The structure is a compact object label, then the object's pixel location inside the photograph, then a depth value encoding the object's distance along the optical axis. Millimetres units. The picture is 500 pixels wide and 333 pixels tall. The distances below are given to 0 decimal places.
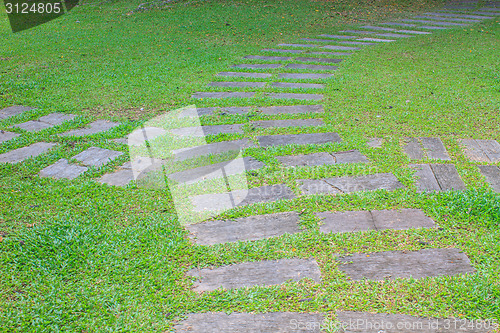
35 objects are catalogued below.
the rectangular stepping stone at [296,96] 4879
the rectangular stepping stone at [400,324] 1795
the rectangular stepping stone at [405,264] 2104
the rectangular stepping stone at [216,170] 3059
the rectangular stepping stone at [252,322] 1812
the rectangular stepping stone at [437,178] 2893
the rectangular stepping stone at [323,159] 3291
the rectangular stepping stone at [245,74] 5754
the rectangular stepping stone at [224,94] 4969
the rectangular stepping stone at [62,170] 3139
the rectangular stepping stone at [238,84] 5331
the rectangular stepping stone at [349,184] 2887
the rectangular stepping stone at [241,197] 2730
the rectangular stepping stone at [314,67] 6090
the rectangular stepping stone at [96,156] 3334
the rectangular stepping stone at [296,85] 5289
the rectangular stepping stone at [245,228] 2416
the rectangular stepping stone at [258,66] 6210
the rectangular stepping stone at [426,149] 3357
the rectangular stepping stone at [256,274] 2070
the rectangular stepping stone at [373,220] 2469
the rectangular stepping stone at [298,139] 3684
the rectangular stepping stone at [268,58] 6660
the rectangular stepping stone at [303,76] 5675
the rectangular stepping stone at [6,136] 3828
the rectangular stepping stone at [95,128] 3916
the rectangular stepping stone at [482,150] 3326
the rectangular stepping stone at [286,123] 4089
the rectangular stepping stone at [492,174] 2914
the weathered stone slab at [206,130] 3877
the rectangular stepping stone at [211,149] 3436
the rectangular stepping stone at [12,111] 4457
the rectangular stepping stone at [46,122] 4094
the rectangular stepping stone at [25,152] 3409
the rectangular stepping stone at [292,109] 4457
